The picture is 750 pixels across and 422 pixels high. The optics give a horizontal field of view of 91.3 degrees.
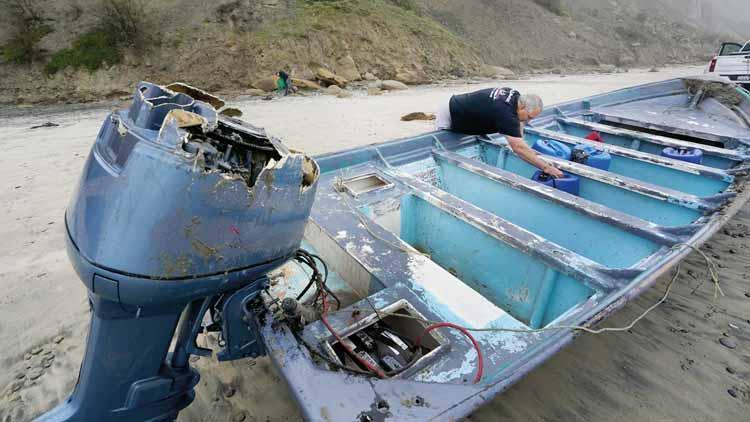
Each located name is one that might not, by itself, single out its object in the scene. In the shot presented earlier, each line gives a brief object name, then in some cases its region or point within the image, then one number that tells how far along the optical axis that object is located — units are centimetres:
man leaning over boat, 310
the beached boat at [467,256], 121
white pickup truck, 920
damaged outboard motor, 95
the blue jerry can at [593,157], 332
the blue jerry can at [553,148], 339
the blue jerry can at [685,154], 352
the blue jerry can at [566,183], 291
